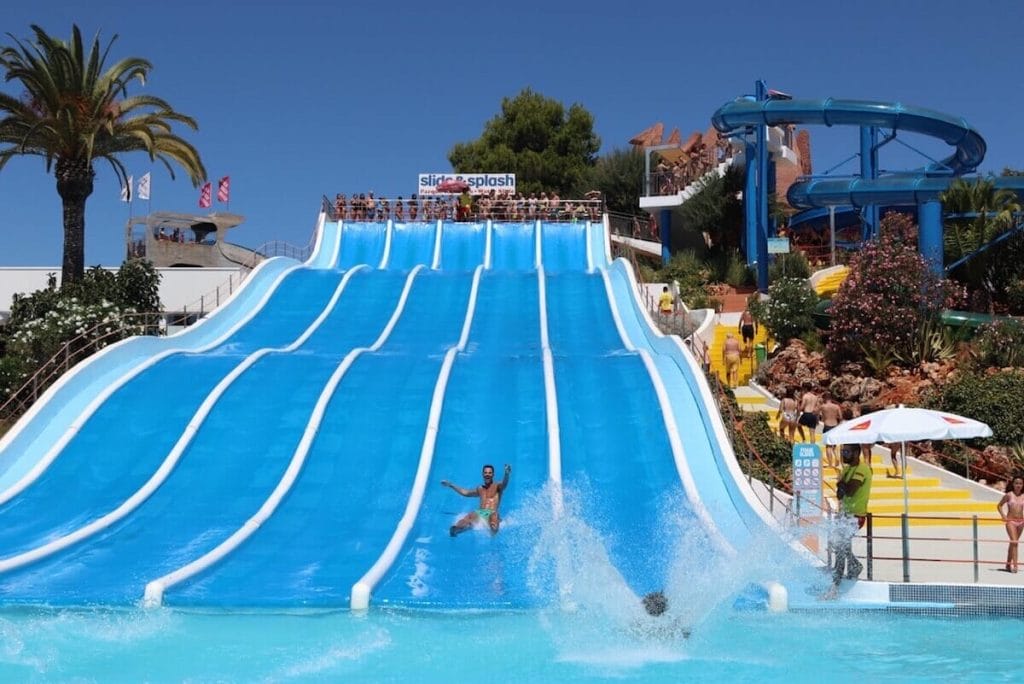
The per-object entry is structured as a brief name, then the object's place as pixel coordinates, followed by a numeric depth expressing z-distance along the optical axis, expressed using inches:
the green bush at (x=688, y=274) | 1159.1
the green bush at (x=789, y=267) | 1141.7
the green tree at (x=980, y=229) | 871.1
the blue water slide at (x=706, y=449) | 460.1
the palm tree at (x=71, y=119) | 891.4
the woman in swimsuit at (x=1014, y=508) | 436.5
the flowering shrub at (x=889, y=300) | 756.6
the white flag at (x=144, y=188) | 1811.3
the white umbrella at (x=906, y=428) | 421.7
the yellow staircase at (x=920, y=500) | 535.2
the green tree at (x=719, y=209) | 1353.3
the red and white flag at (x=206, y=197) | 1878.7
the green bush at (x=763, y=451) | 563.8
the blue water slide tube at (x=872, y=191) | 956.0
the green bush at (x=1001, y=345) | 716.7
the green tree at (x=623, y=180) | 1753.2
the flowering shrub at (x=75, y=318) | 778.2
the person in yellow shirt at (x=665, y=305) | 932.0
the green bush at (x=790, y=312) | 869.8
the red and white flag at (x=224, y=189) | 1885.0
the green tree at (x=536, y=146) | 2089.1
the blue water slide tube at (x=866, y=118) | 1072.2
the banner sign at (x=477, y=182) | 1472.7
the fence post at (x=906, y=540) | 379.6
